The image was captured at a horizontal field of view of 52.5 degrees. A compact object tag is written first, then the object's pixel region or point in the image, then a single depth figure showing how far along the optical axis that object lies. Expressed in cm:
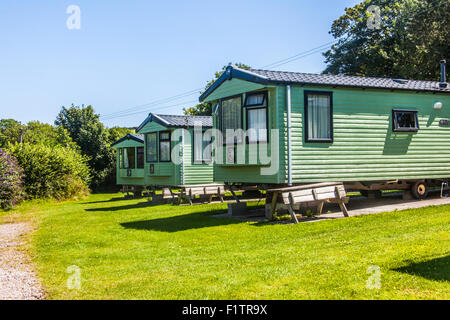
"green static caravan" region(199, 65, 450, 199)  1176
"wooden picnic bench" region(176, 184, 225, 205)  1698
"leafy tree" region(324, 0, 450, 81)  2400
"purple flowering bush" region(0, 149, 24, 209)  1792
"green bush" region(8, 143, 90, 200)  2155
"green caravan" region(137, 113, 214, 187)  1948
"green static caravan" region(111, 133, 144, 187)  2569
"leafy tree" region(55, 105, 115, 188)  3362
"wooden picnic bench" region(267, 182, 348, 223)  1045
